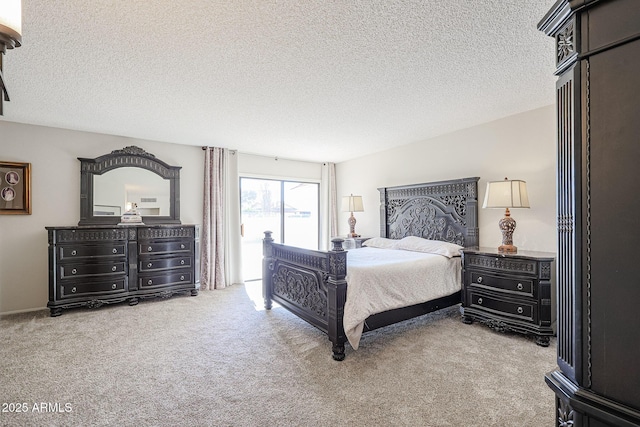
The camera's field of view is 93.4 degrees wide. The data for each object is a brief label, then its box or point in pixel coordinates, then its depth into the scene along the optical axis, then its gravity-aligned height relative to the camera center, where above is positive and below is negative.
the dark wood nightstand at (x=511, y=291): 2.81 -0.78
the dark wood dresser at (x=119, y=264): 3.64 -0.63
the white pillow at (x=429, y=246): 3.57 -0.41
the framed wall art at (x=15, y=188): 3.71 +0.37
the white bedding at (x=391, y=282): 2.59 -0.66
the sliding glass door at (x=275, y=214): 5.77 +0.02
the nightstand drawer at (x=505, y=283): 2.90 -0.71
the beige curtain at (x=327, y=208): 6.40 +0.15
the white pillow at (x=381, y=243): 4.38 -0.43
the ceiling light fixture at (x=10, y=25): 0.83 +0.54
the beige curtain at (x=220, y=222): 4.96 -0.11
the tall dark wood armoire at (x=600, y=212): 0.80 +0.00
